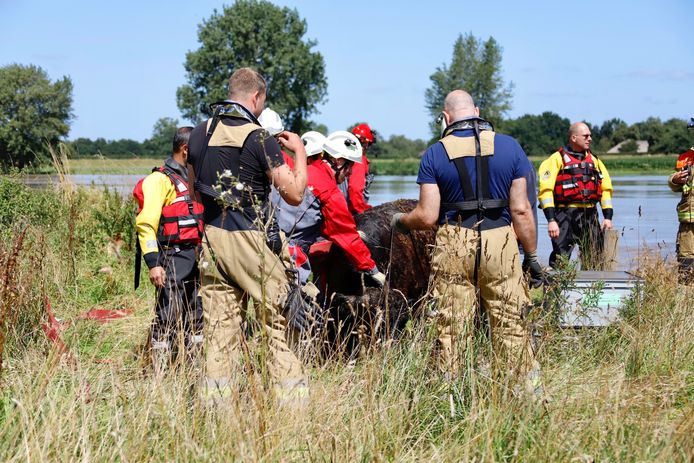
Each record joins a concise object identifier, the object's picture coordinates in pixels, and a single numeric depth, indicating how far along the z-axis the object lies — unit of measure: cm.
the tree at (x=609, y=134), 11619
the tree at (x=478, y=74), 9200
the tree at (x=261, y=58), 6894
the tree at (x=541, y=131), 11638
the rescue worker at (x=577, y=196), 891
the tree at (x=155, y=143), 5512
